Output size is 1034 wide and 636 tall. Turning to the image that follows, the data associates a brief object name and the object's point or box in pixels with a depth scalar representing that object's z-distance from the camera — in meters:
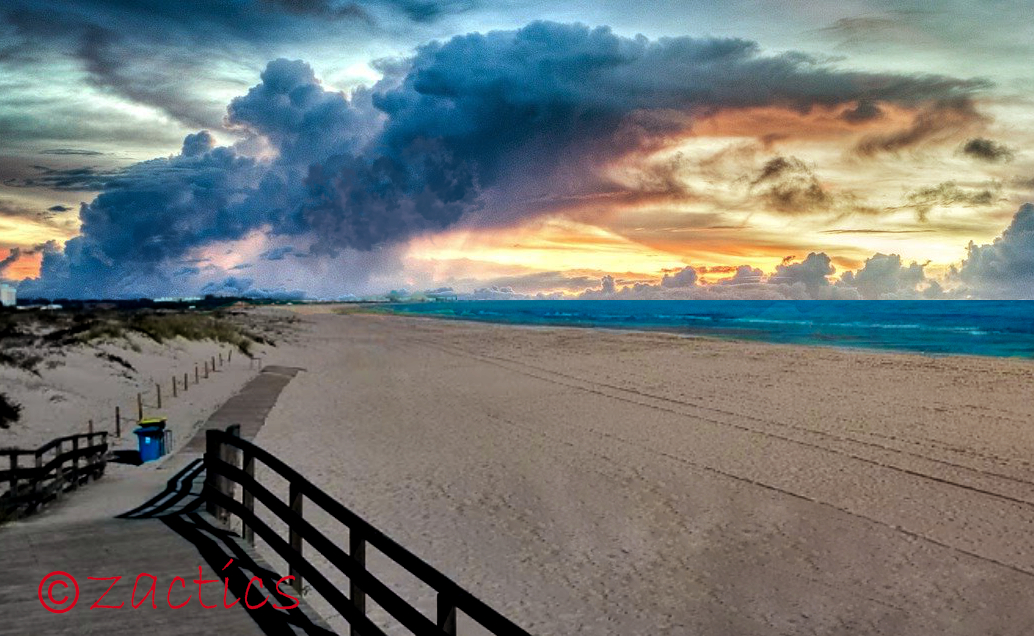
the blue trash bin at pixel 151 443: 16.53
